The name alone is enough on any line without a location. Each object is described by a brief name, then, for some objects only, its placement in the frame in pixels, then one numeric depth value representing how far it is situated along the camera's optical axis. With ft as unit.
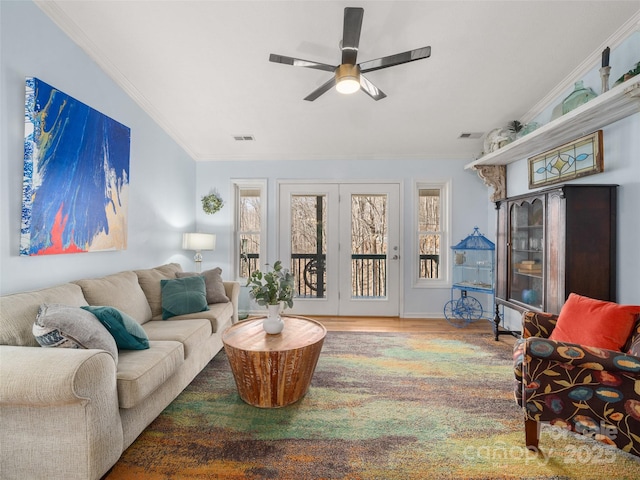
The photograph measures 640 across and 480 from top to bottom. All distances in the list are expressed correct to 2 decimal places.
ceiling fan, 6.52
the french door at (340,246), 14.97
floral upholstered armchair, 4.93
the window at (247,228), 15.44
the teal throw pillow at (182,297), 9.21
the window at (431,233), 14.93
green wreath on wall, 14.93
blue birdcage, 13.69
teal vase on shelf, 8.20
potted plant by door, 7.68
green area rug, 5.22
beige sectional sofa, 4.29
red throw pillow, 5.91
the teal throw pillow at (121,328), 6.18
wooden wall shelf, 6.72
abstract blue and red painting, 6.61
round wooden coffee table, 6.65
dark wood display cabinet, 8.02
